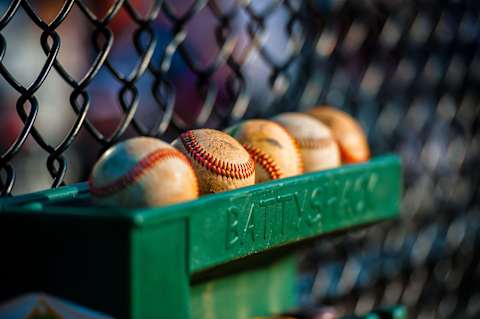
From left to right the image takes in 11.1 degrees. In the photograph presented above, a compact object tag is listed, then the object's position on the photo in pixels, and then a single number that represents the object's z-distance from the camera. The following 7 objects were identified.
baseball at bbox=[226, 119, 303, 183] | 1.91
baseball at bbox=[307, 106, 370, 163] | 2.04
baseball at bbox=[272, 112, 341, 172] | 1.97
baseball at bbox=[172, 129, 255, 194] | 1.83
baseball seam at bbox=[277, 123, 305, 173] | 1.94
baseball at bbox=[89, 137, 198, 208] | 1.76
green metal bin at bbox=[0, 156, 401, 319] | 1.72
